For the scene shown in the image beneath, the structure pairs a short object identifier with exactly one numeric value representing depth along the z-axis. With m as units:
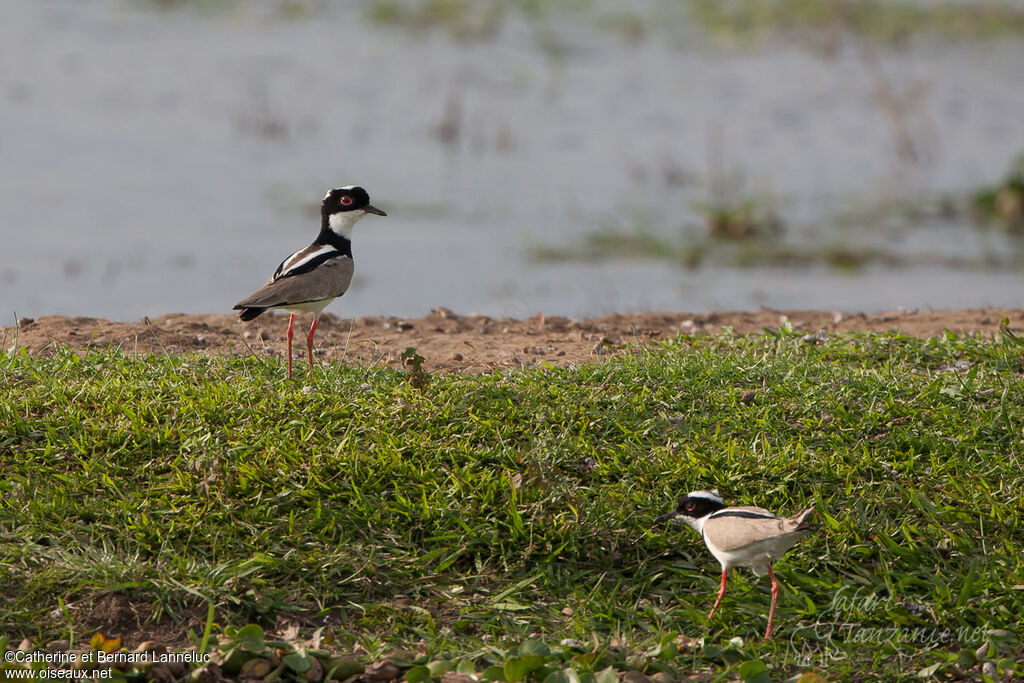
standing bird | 12.50
